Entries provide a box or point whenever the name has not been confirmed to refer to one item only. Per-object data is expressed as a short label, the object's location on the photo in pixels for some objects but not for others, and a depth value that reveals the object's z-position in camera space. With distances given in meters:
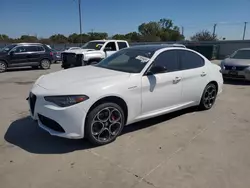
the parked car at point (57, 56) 19.27
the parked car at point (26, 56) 13.49
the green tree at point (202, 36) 48.01
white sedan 3.43
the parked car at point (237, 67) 9.14
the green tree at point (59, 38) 55.97
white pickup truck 11.14
